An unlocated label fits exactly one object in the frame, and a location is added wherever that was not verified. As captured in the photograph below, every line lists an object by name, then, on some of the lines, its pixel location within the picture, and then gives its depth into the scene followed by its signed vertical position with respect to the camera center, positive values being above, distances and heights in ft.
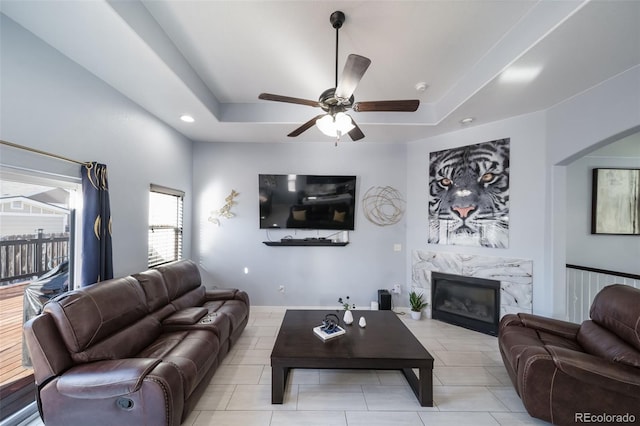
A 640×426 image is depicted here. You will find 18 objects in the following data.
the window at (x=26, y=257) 5.64 -1.20
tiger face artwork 10.43 +1.07
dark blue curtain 6.78 -0.45
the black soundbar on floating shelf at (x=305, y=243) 12.85 -1.54
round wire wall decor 13.17 +0.63
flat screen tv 12.80 +0.82
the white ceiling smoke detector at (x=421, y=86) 8.91 +5.13
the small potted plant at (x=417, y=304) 12.16 -4.67
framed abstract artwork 12.29 +0.95
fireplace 10.69 -4.18
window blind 10.36 -0.53
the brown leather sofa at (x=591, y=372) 5.06 -3.56
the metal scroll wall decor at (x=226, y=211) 13.10 +0.18
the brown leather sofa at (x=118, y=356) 4.73 -3.48
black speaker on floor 12.47 -4.60
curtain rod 5.18 +1.52
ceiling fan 5.82 +2.93
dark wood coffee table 6.28 -3.90
